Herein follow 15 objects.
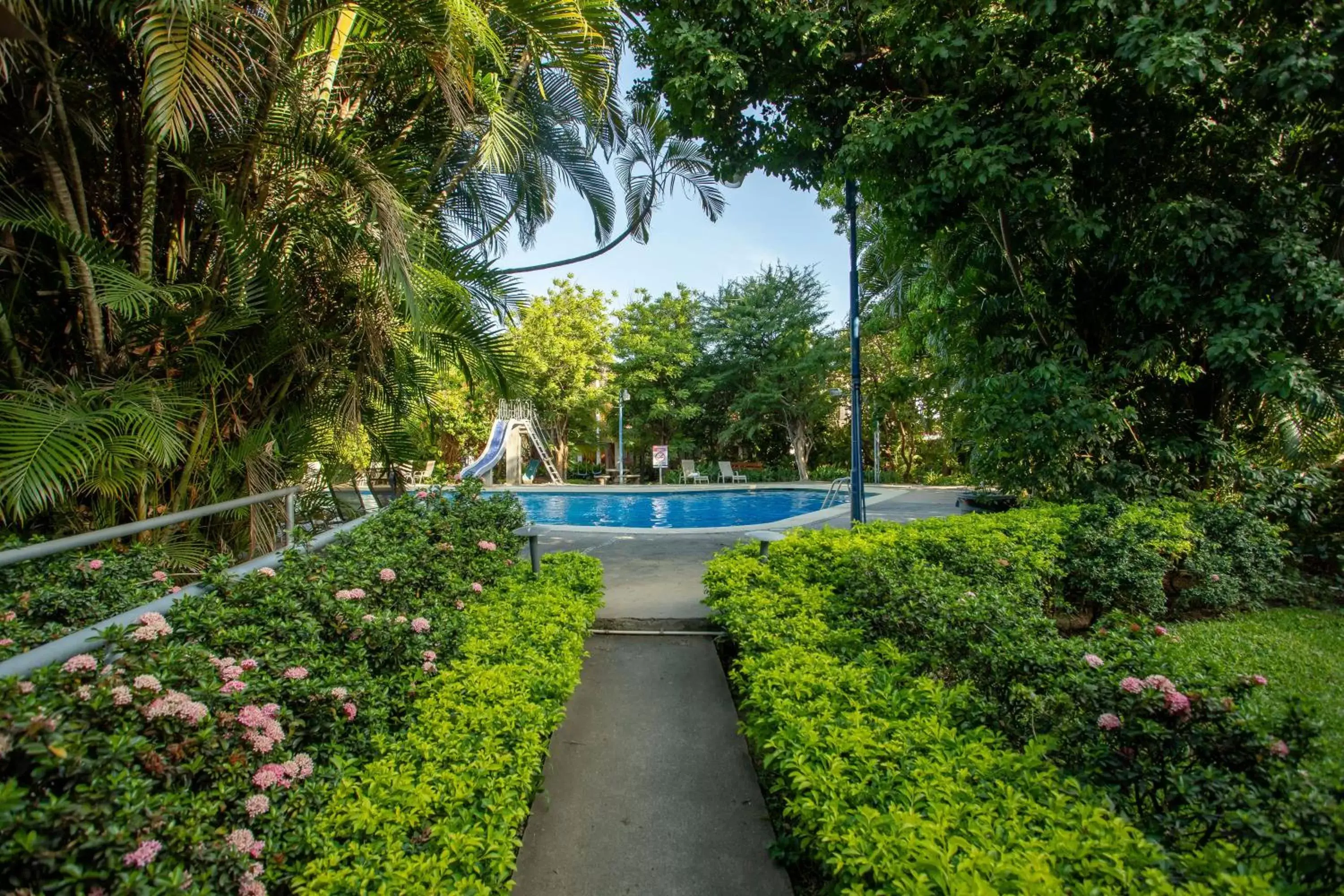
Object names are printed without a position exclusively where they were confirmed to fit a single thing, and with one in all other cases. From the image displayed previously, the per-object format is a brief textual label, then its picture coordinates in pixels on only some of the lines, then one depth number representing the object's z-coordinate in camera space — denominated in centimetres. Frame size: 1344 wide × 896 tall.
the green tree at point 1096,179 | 455
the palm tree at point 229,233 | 296
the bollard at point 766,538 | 514
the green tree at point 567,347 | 2006
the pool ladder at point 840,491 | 1482
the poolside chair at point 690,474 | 2077
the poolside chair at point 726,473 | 2044
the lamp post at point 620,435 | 2034
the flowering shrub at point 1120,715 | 132
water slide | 2031
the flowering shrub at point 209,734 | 114
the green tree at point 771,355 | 1948
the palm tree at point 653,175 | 970
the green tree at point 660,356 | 2061
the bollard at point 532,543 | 474
